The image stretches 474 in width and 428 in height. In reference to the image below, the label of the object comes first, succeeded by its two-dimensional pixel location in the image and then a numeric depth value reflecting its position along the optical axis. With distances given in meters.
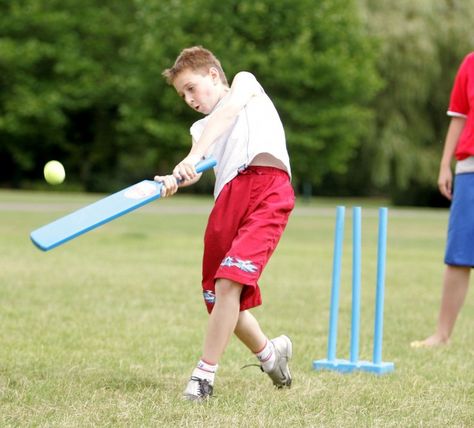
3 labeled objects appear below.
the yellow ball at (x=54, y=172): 8.48
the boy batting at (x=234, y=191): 8.30
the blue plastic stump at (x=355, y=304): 9.90
